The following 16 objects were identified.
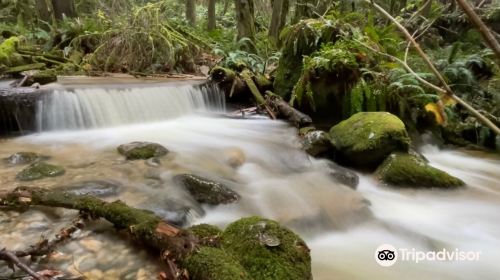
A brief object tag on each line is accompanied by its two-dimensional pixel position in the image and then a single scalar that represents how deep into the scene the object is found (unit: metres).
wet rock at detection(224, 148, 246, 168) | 5.19
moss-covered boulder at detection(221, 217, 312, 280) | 2.44
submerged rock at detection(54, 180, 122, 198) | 3.67
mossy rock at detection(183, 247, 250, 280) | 2.28
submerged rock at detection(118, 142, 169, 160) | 4.89
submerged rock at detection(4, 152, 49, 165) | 4.58
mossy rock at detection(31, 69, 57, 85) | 7.06
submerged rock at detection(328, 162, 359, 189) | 4.89
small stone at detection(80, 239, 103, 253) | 2.72
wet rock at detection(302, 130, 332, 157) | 5.67
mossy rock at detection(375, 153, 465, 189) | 4.94
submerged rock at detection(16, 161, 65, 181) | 4.00
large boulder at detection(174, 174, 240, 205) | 3.93
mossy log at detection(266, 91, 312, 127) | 6.89
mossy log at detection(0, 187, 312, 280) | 2.37
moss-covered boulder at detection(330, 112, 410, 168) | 5.39
